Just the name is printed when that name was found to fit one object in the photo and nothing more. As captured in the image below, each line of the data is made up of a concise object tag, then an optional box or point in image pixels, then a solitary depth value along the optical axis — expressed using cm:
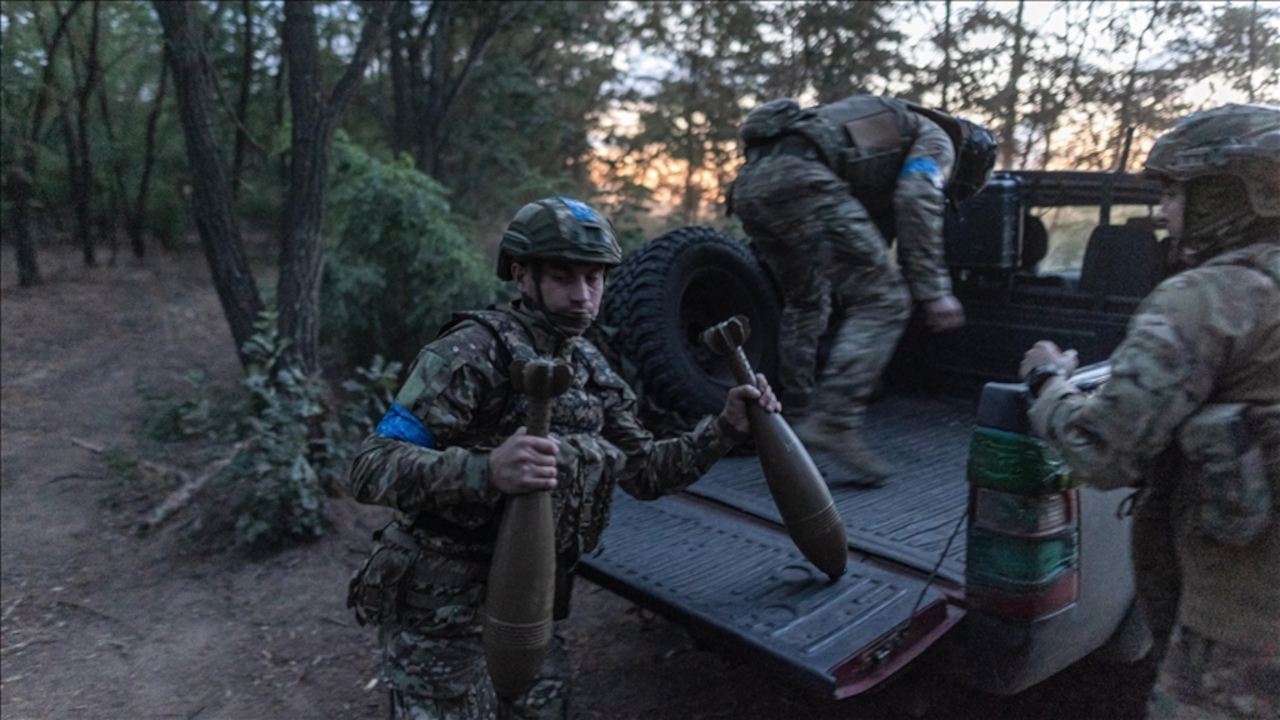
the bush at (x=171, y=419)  546
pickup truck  221
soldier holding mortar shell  217
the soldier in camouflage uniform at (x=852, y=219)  348
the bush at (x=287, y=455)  469
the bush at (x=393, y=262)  684
